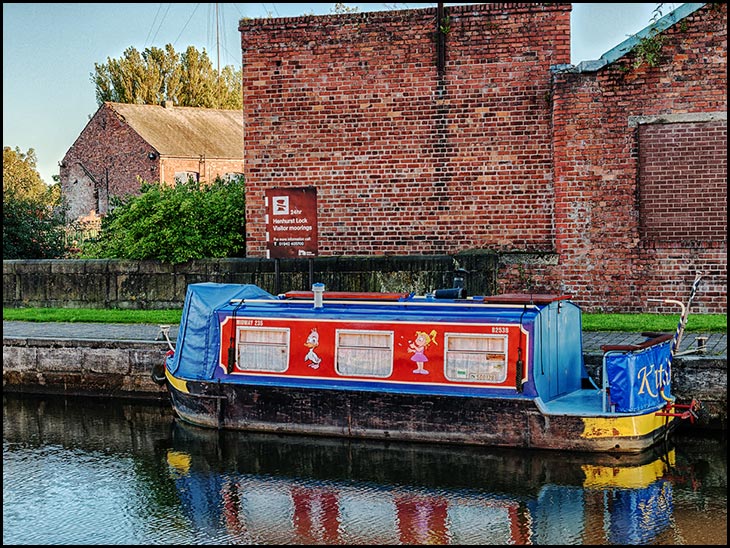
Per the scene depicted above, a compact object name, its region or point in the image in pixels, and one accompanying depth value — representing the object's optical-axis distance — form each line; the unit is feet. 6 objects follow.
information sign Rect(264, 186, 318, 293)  49.16
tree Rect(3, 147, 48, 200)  192.62
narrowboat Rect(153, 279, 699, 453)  35.42
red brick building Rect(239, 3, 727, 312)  48.29
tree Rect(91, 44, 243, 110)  171.01
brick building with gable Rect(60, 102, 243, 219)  130.52
